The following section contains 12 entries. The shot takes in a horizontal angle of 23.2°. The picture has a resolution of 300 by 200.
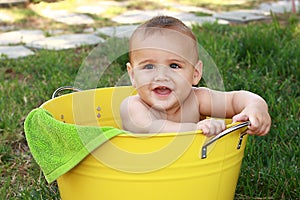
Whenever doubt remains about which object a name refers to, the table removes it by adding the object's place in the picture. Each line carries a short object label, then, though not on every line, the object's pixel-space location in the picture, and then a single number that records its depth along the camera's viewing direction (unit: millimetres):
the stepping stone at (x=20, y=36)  4287
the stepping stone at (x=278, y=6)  5322
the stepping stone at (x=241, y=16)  4806
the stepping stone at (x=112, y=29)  4371
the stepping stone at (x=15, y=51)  3840
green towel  1435
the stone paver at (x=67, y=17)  5038
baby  1675
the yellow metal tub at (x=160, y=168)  1417
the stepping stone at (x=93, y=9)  5453
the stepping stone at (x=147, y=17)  4820
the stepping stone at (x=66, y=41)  4039
